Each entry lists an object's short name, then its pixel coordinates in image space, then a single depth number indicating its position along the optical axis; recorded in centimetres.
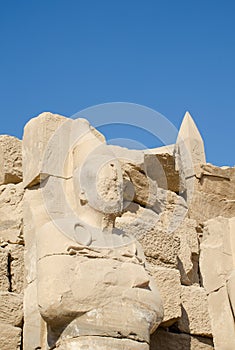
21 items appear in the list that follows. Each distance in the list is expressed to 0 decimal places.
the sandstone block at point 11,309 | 1011
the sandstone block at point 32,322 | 986
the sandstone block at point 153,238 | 1120
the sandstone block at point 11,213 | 1112
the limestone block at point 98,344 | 898
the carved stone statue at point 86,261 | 911
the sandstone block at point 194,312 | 1116
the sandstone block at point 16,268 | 1062
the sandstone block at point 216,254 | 1188
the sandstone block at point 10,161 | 1158
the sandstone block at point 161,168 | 1228
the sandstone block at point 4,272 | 1045
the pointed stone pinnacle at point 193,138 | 2022
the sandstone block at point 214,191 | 1377
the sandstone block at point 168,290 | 1079
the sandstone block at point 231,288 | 1119
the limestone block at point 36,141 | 1087
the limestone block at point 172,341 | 1085
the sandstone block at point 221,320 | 1121
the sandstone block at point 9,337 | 999
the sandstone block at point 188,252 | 1177
